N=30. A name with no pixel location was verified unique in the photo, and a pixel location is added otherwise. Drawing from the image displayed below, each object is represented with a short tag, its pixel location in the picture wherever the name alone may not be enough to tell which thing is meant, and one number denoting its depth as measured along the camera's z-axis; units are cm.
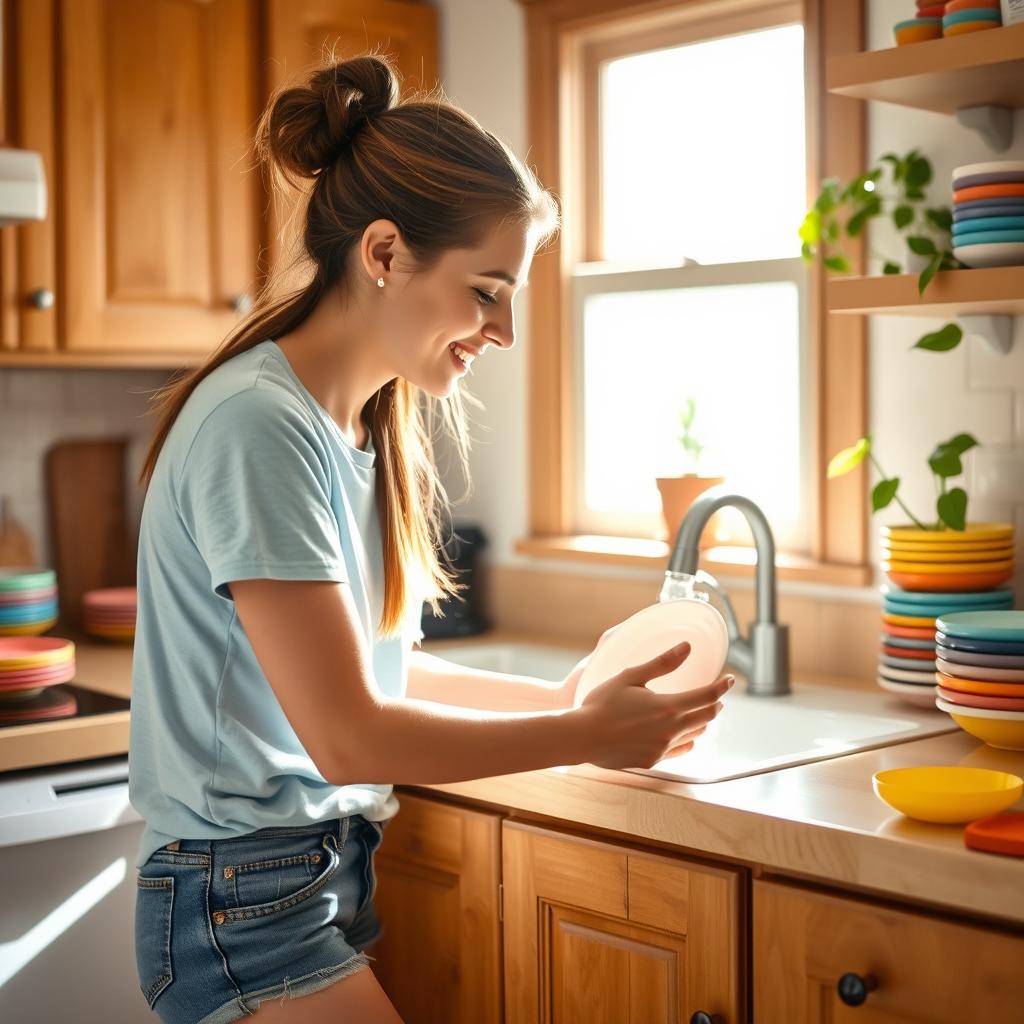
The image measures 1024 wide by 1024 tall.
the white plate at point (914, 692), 202
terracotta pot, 247
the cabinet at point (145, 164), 254
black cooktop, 210
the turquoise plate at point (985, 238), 180
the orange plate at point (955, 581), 201
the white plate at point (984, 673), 173
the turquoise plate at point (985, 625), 174
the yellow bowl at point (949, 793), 144
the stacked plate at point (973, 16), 180
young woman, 132
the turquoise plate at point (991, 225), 180
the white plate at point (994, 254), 180
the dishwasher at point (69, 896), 200
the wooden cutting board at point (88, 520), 301
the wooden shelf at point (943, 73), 177
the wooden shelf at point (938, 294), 178
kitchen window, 235
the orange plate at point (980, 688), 174
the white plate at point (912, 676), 201
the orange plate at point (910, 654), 201
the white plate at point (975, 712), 174
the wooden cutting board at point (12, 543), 293
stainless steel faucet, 218
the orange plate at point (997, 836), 134
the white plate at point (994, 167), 180
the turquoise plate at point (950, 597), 200
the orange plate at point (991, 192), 180
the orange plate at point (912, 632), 201
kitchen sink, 191
